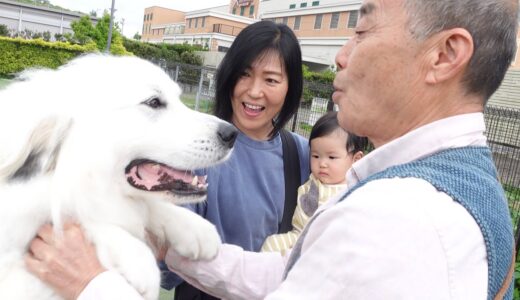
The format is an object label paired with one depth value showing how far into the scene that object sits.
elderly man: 0.99
